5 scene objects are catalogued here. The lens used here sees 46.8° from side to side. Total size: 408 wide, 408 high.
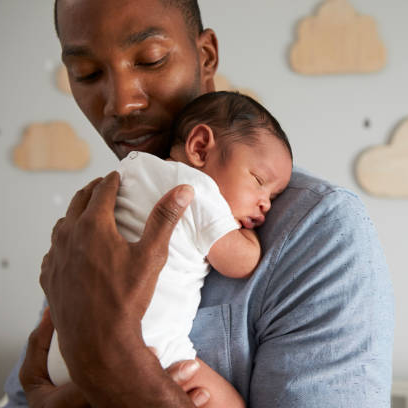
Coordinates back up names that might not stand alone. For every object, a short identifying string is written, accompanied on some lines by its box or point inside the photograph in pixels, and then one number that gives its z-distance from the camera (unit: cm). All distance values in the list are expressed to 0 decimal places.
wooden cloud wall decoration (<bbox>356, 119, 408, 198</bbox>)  219
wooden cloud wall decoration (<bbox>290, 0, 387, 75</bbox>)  218
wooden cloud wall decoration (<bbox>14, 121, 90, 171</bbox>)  255
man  69
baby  77
